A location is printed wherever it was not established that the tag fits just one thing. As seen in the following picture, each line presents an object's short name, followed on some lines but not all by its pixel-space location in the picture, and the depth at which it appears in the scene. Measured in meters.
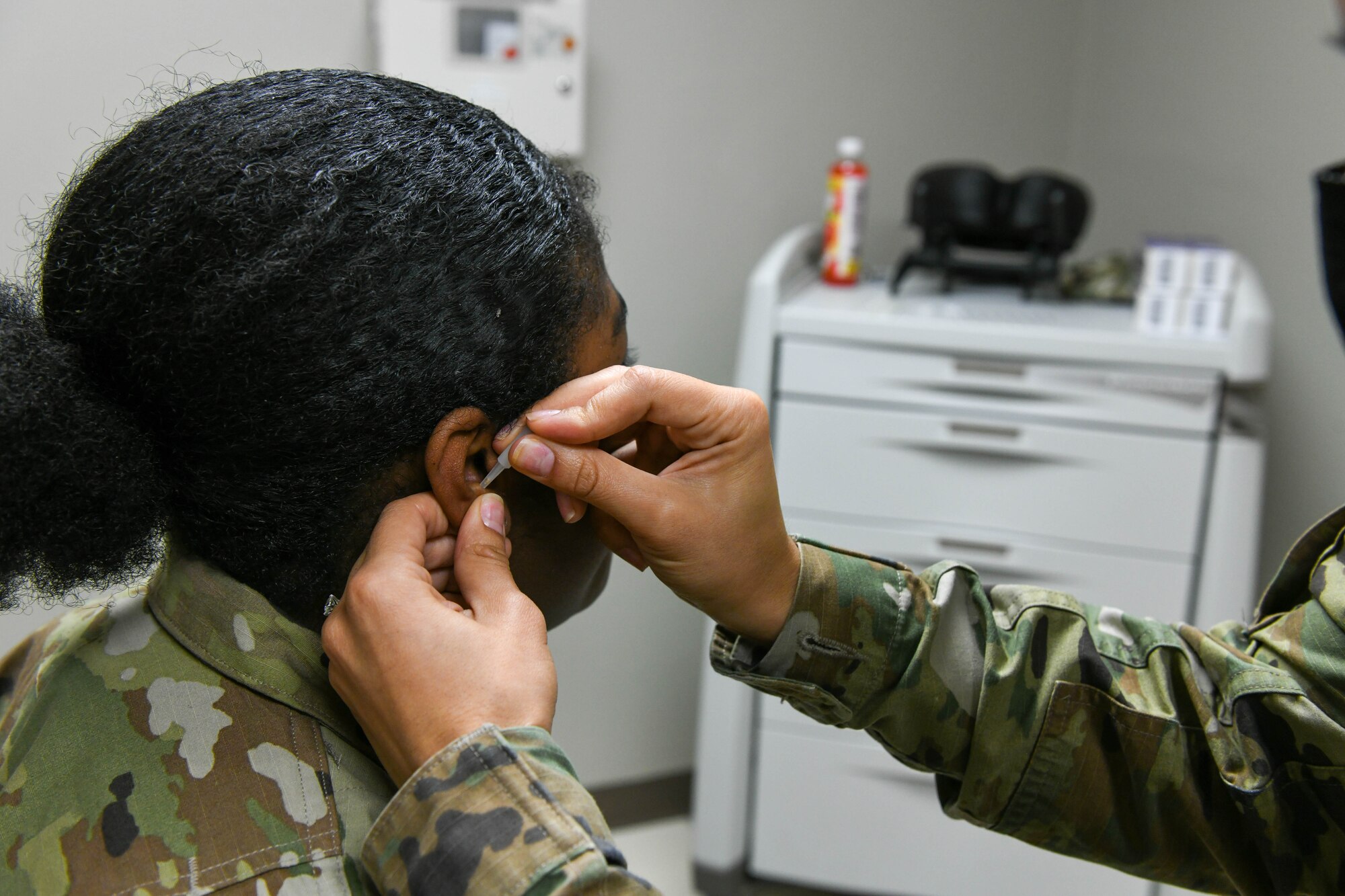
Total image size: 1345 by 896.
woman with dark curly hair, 0.70
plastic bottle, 2.04
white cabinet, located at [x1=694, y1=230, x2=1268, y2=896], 1.74
